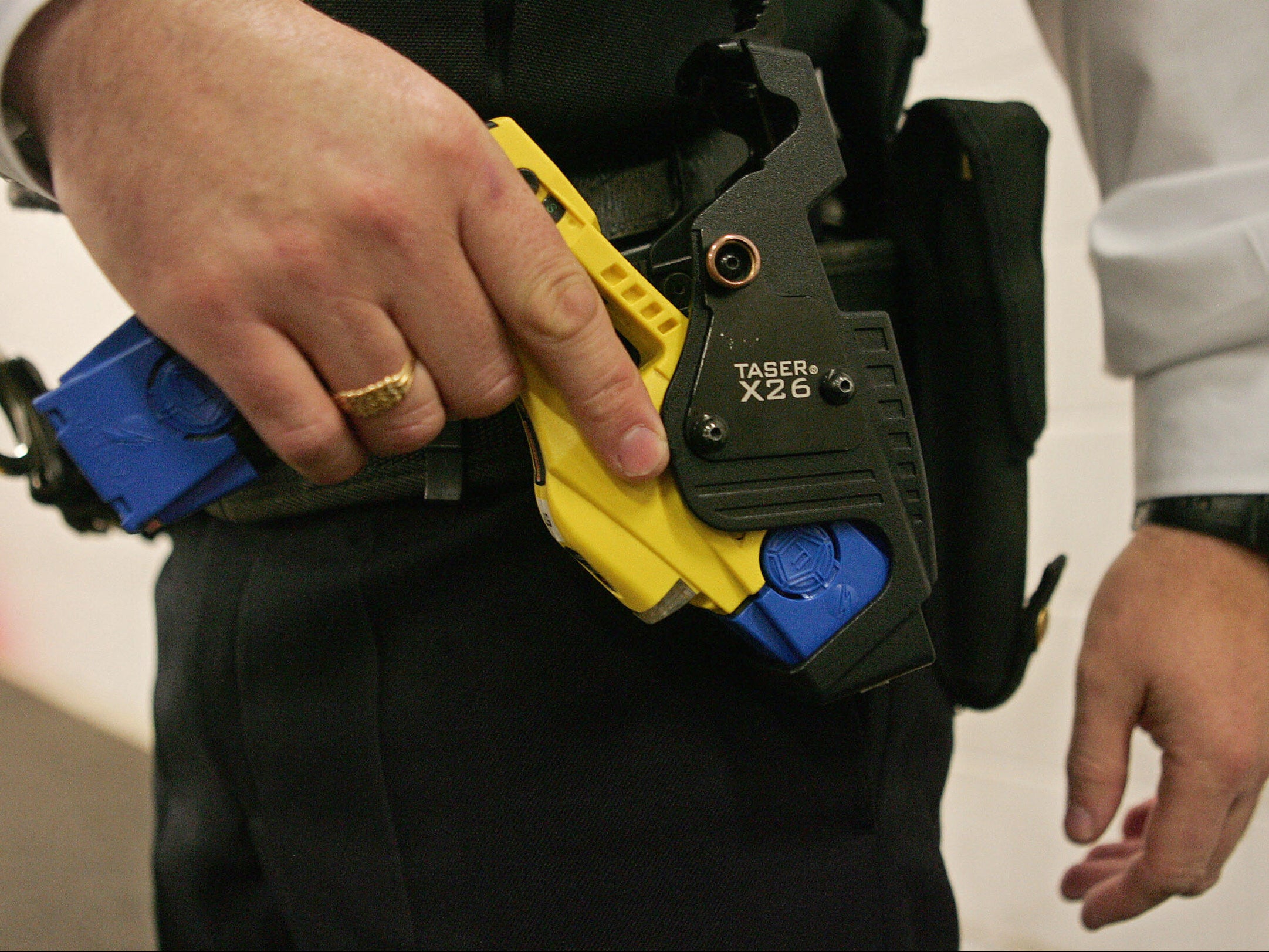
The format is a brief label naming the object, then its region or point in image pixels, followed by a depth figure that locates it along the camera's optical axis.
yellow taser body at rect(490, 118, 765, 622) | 0.42
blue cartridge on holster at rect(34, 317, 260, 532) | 0.40
